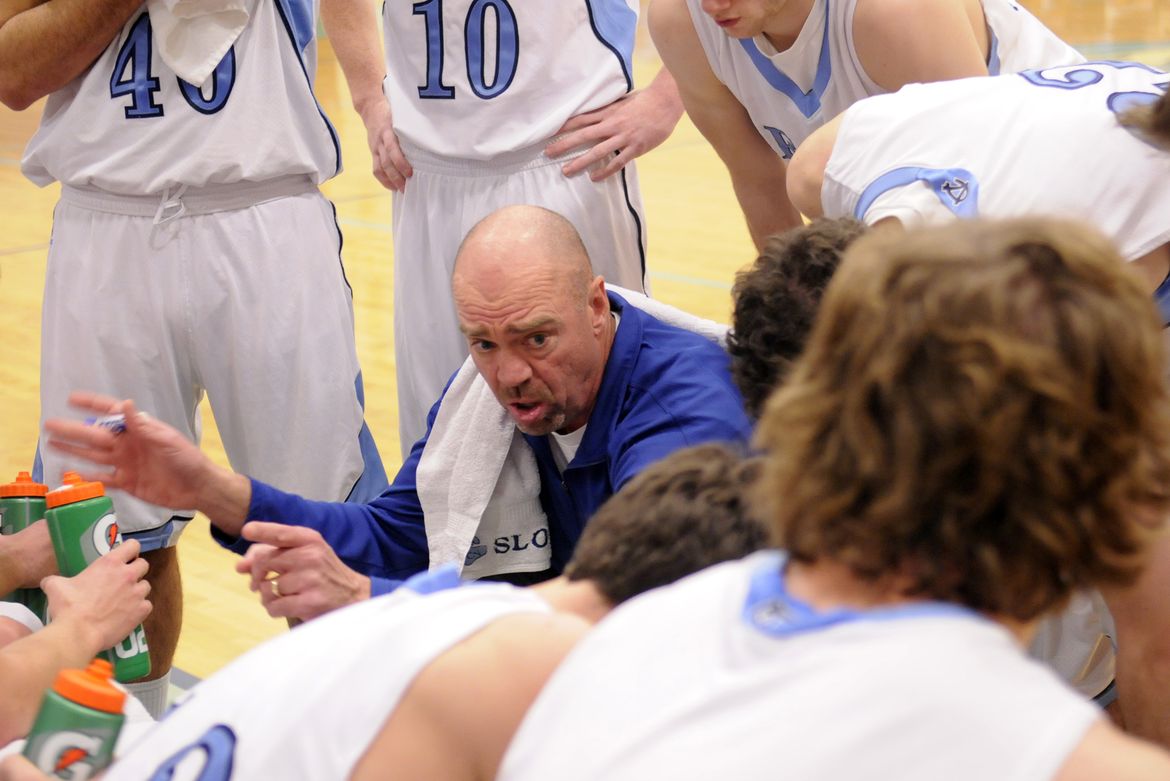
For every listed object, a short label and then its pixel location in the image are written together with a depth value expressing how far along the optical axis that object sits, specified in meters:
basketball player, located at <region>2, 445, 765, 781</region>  2.12
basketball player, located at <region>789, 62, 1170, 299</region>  3.39
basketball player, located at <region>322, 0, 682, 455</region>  5.78
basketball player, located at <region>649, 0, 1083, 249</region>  4.33
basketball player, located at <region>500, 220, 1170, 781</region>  1.71
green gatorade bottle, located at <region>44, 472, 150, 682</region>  4.09
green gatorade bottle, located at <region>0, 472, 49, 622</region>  4.54
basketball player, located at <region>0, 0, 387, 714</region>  5.44
